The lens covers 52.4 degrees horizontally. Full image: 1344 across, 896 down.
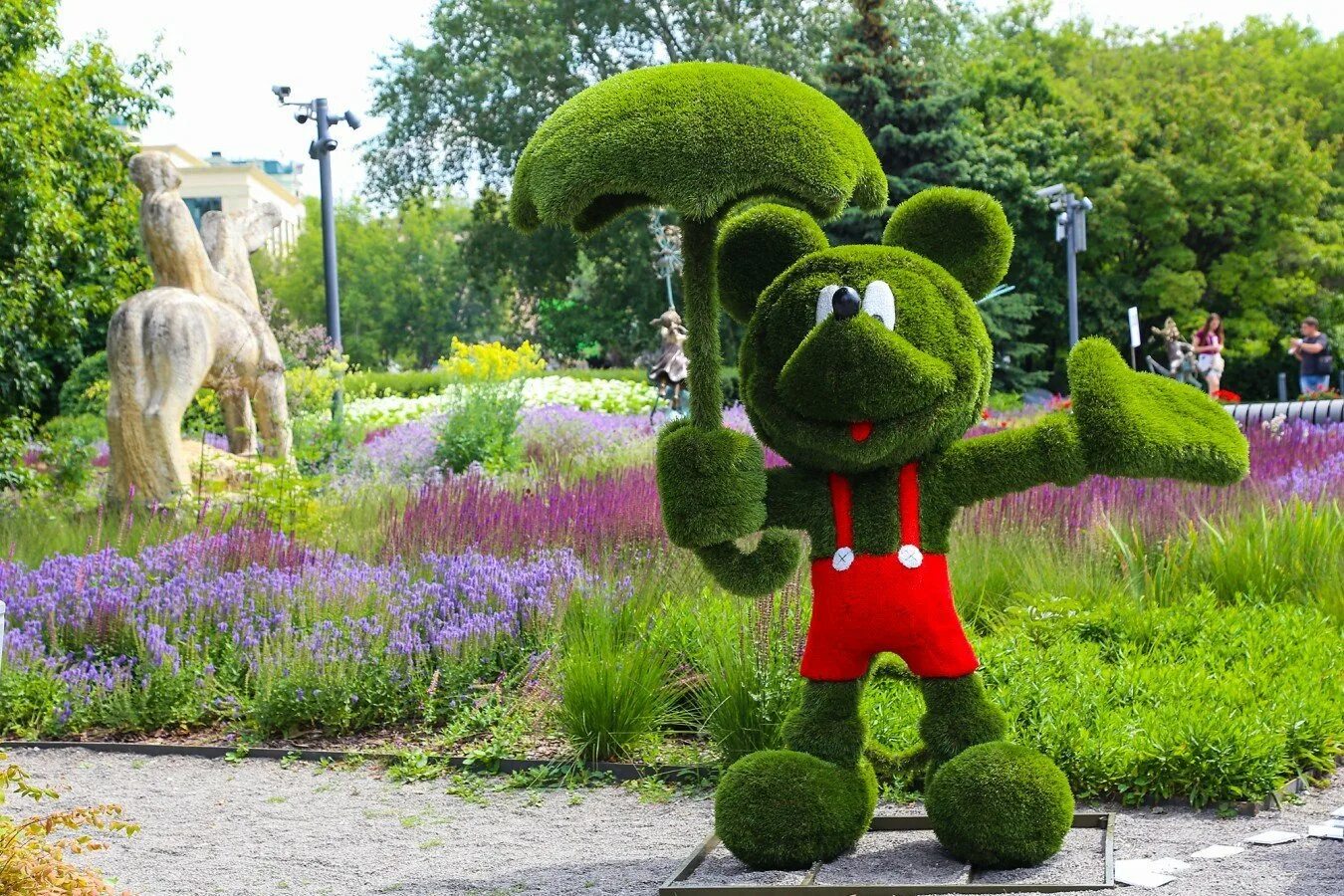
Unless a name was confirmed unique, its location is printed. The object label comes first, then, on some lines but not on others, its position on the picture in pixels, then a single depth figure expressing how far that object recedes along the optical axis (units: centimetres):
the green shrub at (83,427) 1803
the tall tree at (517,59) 3350
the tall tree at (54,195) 1113
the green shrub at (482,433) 1357
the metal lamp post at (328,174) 1631
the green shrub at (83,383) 2420
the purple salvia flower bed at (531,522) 741
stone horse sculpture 921
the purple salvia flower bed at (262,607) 615
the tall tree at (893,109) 2392
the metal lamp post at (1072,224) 2077
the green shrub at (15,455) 1107
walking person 2247
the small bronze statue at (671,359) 1623
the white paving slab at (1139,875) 370
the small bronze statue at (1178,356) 2138
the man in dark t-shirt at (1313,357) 1991
